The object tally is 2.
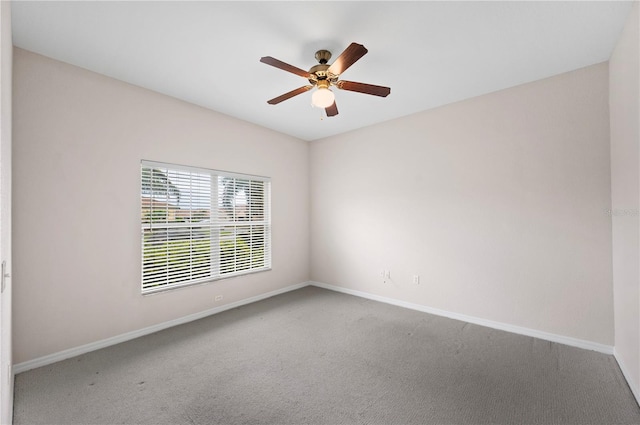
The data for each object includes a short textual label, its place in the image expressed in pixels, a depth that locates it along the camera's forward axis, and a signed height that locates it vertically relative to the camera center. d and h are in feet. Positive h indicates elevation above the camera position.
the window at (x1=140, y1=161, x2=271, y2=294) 10.50 -0.35
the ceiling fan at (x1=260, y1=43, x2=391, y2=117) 7.20 +3.81
